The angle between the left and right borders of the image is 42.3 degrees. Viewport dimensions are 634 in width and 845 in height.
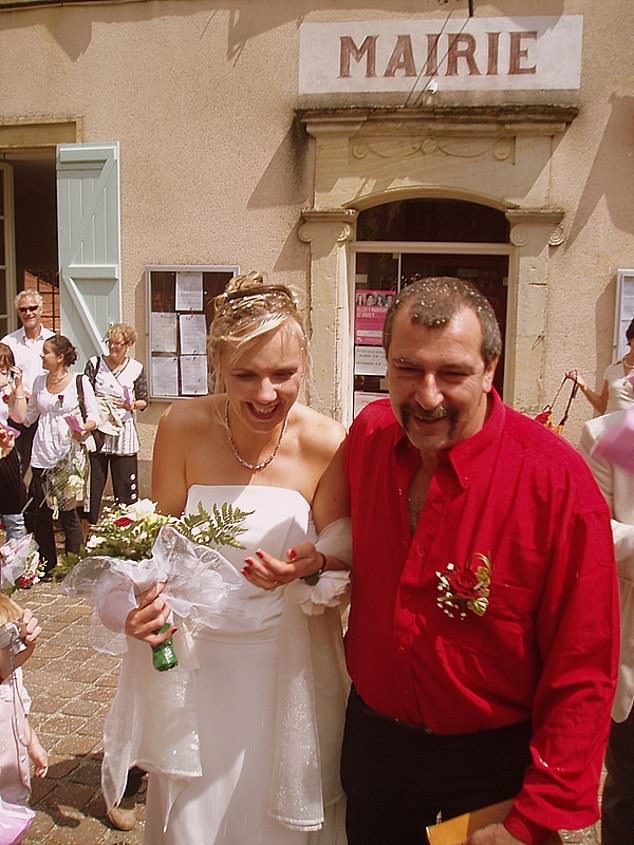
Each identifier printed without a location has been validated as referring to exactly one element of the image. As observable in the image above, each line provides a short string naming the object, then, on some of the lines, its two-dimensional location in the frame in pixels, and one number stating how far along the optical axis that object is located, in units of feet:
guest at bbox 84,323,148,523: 23.12
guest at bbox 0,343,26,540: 20.26
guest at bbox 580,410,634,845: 8.23
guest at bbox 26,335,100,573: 21.54
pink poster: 26.05
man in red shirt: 6.05
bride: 7.68
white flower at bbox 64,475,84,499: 21.35
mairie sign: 23.07
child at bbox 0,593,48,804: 8.33
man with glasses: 25.23
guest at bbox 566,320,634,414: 15.41
